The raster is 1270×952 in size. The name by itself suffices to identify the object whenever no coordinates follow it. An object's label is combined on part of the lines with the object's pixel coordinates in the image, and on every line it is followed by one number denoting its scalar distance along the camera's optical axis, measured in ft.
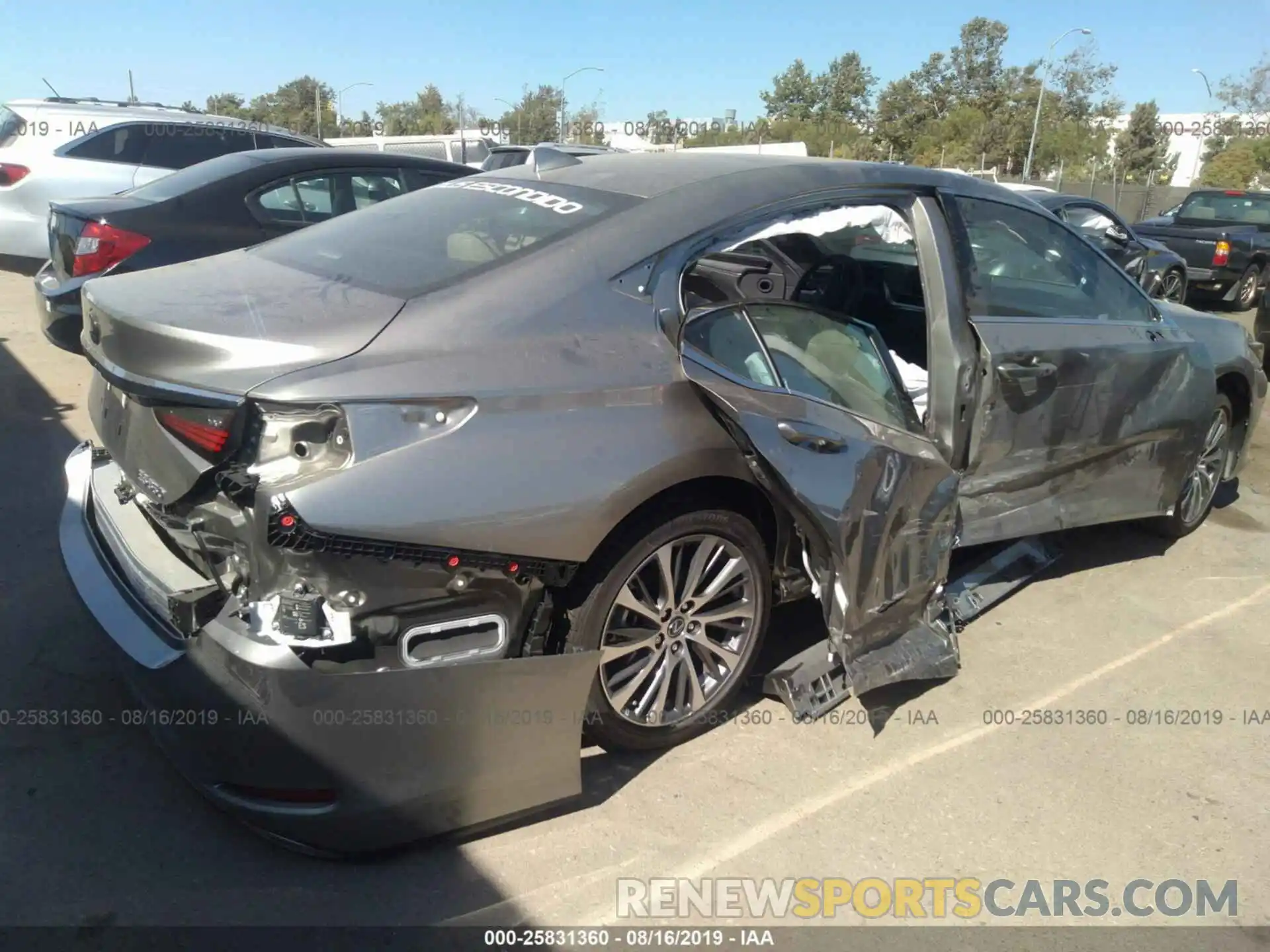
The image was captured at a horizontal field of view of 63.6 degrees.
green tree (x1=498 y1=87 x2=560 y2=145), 200.34
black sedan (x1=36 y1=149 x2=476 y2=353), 18.63
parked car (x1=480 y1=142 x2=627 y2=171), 43.14
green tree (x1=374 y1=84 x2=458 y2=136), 222.69
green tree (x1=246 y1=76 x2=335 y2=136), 212.43
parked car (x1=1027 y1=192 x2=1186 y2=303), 35.53
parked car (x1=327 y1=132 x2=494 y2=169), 70.13
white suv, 29.73
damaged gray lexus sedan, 7.43
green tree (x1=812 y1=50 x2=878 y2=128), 238.89
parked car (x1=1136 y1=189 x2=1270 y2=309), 44.93
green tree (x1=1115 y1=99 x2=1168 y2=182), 183.11
